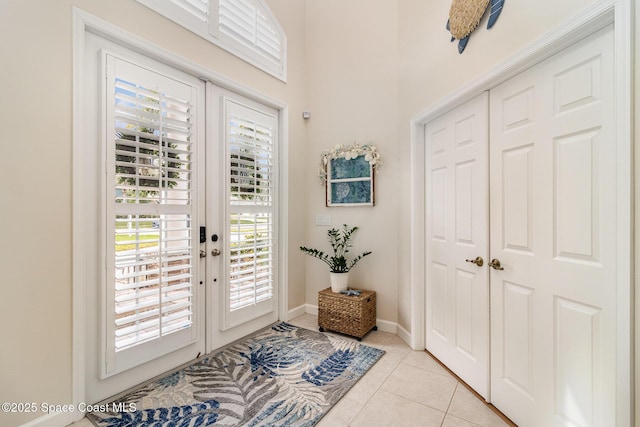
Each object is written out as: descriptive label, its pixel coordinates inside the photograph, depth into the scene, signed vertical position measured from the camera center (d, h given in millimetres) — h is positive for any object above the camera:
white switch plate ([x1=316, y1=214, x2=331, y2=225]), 3240 -54
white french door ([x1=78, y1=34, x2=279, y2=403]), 1787 -19
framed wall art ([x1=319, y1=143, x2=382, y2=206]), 2943 +456
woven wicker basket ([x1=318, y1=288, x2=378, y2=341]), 2678 -967
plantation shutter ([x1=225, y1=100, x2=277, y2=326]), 2602 +35
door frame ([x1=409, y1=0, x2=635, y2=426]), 1059 +269
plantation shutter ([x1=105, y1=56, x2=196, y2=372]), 1838 -2
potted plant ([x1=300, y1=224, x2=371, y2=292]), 2910 -461
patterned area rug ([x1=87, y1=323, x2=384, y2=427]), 1680 -1206
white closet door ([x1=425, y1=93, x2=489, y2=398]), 1878 -198
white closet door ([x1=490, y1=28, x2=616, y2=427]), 1209 -131
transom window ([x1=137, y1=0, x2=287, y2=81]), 2182 +1682
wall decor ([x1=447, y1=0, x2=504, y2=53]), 1653 +1266
